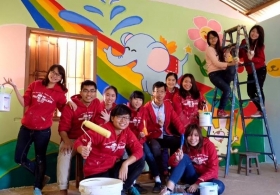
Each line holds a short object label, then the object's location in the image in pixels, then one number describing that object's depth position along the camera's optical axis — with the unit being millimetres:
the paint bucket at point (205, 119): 3217
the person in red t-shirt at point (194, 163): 2391
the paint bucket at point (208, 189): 2244
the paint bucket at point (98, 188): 1758
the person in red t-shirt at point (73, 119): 2484
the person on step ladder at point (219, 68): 3629
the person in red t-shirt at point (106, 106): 2764
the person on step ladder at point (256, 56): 3767
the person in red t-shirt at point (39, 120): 2545
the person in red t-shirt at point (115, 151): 2207
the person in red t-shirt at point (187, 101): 3328
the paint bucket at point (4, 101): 2469
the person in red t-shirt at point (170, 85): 3426
